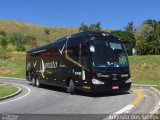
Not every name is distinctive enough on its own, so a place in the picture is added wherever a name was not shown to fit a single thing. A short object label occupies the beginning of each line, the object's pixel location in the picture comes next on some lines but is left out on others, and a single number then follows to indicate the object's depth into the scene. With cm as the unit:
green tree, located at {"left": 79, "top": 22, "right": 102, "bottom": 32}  3685
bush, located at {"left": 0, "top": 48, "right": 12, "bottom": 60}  2681
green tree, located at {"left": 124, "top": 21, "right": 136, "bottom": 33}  3703
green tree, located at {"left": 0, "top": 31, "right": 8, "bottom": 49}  3031
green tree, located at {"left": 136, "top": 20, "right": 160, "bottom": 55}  2552
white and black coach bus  858
